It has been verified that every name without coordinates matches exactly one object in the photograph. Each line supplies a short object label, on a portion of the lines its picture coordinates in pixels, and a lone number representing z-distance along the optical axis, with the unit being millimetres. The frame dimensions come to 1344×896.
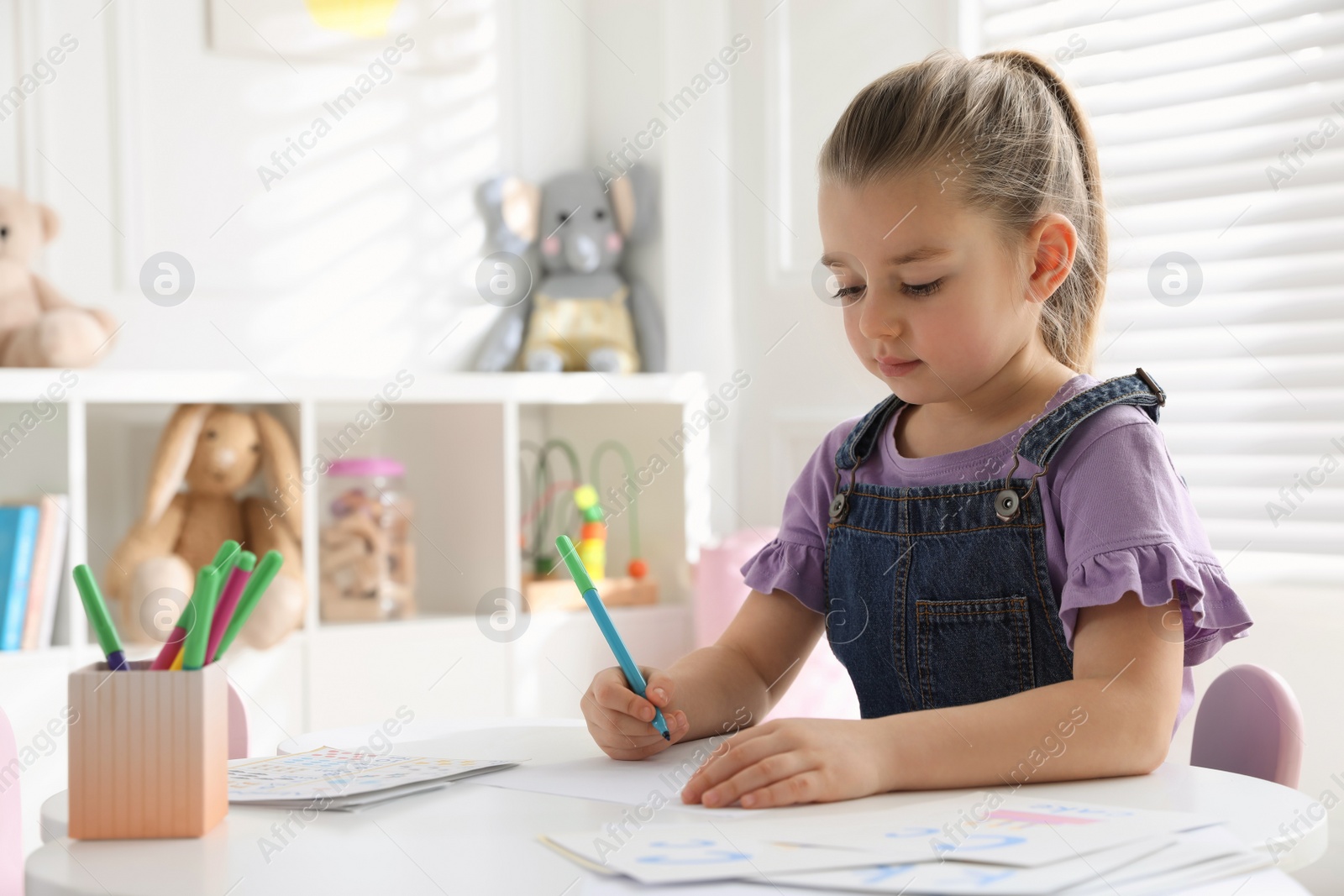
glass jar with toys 2062
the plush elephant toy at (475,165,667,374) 2434
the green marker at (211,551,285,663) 658
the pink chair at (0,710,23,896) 889
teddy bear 1847
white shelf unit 1820
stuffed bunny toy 1869
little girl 728
